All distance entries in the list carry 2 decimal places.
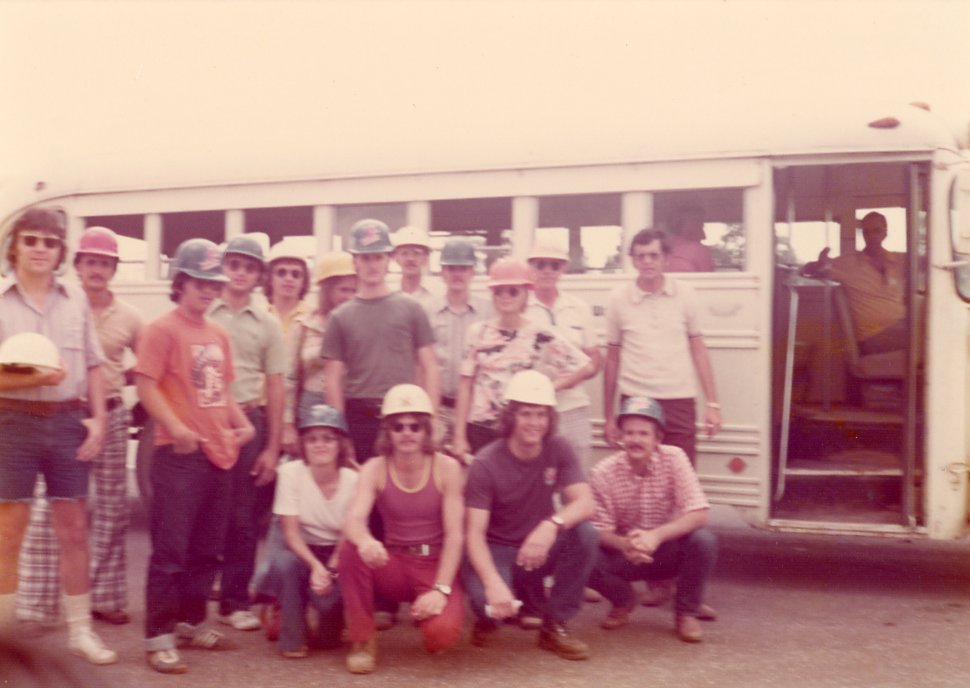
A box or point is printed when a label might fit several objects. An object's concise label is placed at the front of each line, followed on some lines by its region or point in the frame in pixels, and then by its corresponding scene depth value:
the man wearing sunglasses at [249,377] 5.27
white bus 5.97
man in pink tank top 4.58
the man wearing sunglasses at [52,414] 4.33
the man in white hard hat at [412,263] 6.14
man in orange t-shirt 4.57
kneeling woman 4.75
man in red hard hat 5.12
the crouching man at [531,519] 4.77
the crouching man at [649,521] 5.05
